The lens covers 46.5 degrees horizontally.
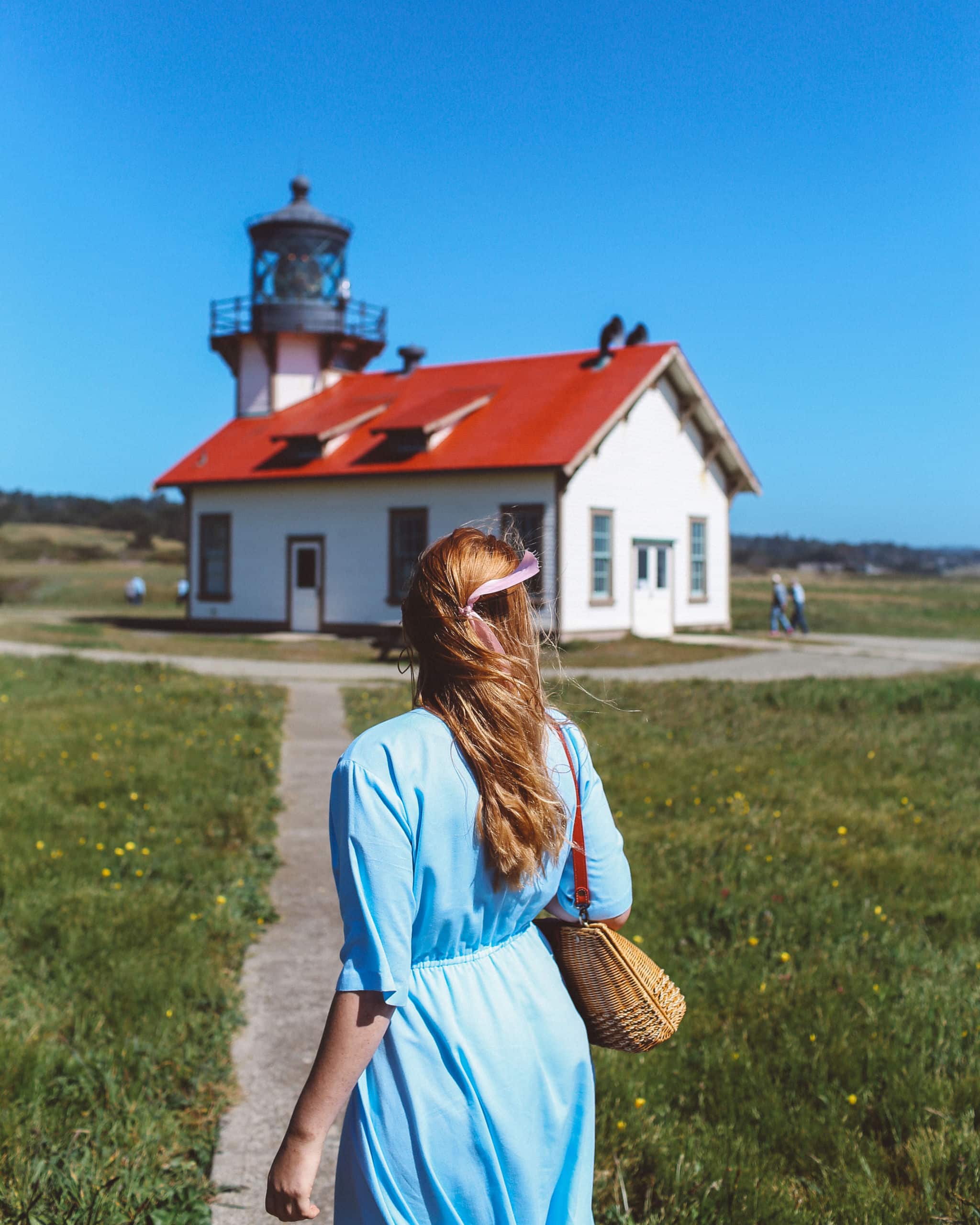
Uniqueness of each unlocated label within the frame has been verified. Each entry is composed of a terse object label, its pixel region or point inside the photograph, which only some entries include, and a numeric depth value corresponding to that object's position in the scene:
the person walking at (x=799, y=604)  29.72
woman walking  1.96
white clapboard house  25.91
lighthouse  31.73
